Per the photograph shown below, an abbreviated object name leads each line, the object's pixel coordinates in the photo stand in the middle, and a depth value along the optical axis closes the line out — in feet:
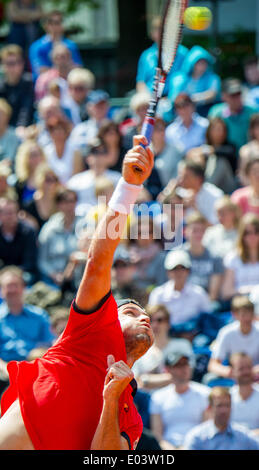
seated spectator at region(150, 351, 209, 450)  45.70
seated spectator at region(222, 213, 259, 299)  51.80
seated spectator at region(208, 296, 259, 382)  47.50
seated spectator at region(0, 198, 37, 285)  57.62
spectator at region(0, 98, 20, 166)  68.18
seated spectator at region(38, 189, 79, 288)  56.49
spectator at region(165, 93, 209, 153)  63.93
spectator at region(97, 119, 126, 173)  61.93
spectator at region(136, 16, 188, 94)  67.21
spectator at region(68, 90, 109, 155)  65.67
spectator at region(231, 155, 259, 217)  56.13
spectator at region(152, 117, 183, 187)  61.31
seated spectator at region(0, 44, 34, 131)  73.00
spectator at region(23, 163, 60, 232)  59.88
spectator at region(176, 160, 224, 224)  57.72
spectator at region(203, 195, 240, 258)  54.80
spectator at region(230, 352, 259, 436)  44.73
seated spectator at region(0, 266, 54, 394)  49.45
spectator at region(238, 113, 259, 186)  58.03
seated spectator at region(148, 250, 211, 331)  51.19
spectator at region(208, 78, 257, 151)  64.28
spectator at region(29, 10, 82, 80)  74.49
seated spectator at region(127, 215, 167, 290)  53.52
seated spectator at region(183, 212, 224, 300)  53.01
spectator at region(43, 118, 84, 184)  64.13
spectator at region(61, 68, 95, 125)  69.36
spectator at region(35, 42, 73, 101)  71.46
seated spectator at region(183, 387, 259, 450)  42.45
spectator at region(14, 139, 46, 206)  62.90
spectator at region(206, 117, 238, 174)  61.72
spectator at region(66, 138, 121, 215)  59.00
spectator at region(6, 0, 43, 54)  82.69
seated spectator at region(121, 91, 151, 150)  63.26
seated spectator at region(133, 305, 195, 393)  47.60
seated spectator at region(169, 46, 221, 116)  67.92
